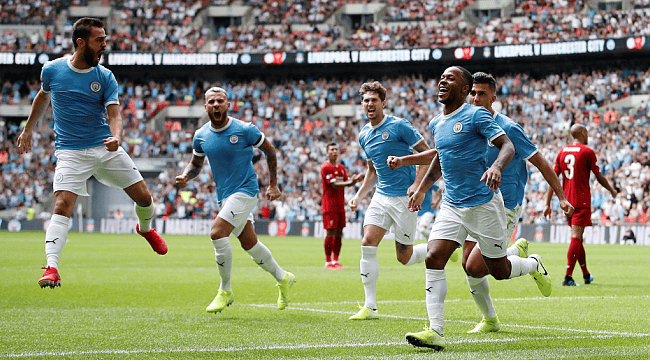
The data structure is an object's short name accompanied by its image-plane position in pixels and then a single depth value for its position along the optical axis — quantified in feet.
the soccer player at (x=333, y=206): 52.24
